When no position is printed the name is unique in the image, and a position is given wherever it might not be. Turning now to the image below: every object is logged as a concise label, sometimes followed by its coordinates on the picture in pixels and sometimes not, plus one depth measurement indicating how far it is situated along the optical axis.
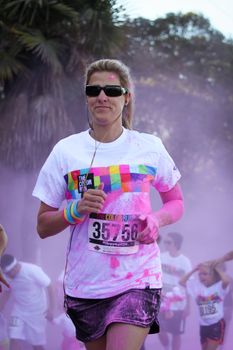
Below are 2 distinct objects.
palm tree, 25.78
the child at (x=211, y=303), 17.52
